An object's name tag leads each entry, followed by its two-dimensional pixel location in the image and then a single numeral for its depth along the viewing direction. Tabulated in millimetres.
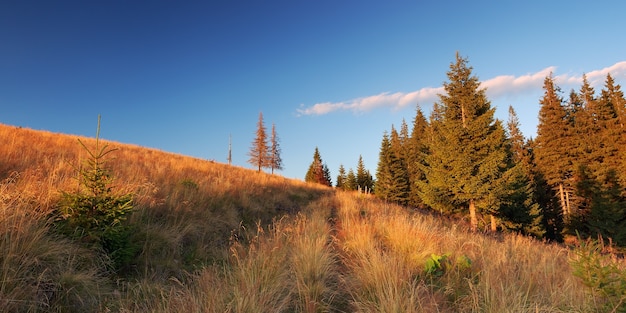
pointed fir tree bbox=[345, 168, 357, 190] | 54866
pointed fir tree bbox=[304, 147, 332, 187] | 58000
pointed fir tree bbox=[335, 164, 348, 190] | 62381
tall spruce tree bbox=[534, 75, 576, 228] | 26562
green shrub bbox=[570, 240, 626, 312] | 2822
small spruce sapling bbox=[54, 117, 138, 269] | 3476
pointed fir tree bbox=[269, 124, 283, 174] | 42509
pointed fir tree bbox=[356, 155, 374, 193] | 53250
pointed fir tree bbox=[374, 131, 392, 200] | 35281
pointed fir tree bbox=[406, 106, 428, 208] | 34375
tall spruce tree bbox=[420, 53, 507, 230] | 16656
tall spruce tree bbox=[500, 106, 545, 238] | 17362
